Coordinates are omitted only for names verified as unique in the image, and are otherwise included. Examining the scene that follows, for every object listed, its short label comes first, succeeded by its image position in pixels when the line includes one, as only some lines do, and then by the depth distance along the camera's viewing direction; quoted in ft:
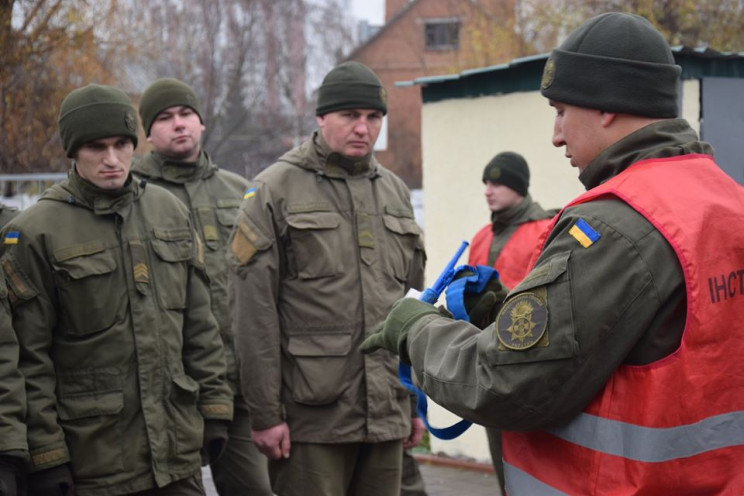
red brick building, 77.71
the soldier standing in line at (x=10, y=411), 11.32
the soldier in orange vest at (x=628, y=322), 7.48
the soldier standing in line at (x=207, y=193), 17.88
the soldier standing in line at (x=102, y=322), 12.25
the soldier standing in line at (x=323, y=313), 14.26
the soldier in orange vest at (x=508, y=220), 20.07
